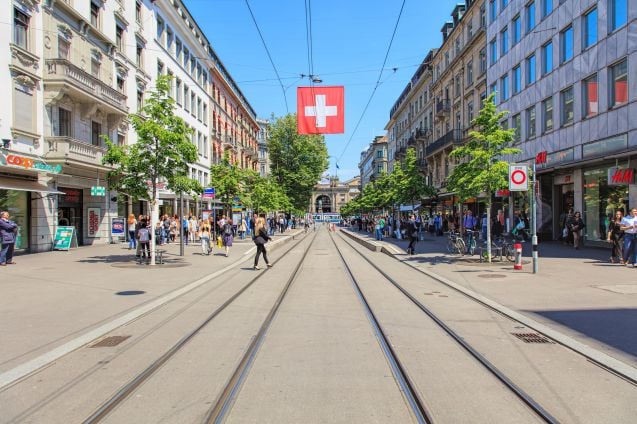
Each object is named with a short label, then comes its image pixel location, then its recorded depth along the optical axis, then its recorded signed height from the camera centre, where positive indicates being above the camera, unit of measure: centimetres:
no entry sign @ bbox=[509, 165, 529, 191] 1466 +104
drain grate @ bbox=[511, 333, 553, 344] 657 -171
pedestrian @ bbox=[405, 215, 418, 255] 2120 -88
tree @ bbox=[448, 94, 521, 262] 1606 +175
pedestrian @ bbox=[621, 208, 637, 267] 1447 -71
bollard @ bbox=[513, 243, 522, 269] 1482 -134
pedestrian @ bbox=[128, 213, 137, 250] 2369 -73
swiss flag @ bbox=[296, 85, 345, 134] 1670 +352
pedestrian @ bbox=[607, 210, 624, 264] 1530 -88
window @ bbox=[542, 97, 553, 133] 2681 +535
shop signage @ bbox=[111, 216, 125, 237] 2692 -71
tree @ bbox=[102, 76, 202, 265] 1633 +201
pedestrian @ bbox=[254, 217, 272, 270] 1596 -71
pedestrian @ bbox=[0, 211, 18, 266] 1590 -76
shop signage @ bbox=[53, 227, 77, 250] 2212 -107
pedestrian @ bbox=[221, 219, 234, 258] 2175 -95
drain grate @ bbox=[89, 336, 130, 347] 652 -172
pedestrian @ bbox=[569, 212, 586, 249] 2067 -63
